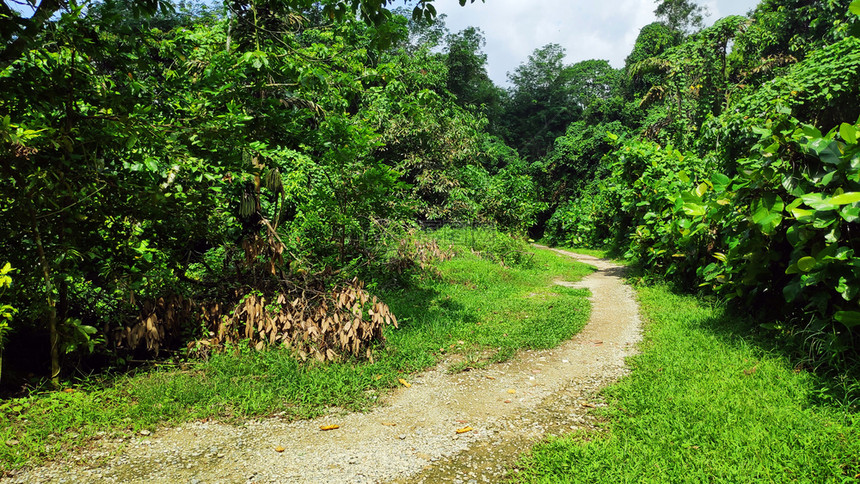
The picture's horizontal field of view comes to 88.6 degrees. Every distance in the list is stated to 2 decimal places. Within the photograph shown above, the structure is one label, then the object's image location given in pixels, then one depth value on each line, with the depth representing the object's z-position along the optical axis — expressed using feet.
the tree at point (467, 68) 96.63
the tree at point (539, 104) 121.49
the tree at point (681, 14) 111.55
